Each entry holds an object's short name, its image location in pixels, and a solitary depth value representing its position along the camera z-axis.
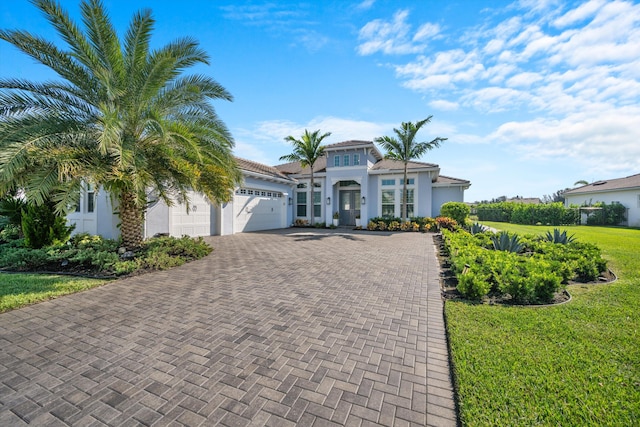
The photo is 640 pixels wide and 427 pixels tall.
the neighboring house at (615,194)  22.02
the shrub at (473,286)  5.06
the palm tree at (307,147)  19.78
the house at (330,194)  15.38
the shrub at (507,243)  8.68
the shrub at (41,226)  8.95
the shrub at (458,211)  18.02
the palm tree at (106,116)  5.97
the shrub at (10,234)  11.25
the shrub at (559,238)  9.44
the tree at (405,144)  17.84
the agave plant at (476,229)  12.61
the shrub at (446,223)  16.94
